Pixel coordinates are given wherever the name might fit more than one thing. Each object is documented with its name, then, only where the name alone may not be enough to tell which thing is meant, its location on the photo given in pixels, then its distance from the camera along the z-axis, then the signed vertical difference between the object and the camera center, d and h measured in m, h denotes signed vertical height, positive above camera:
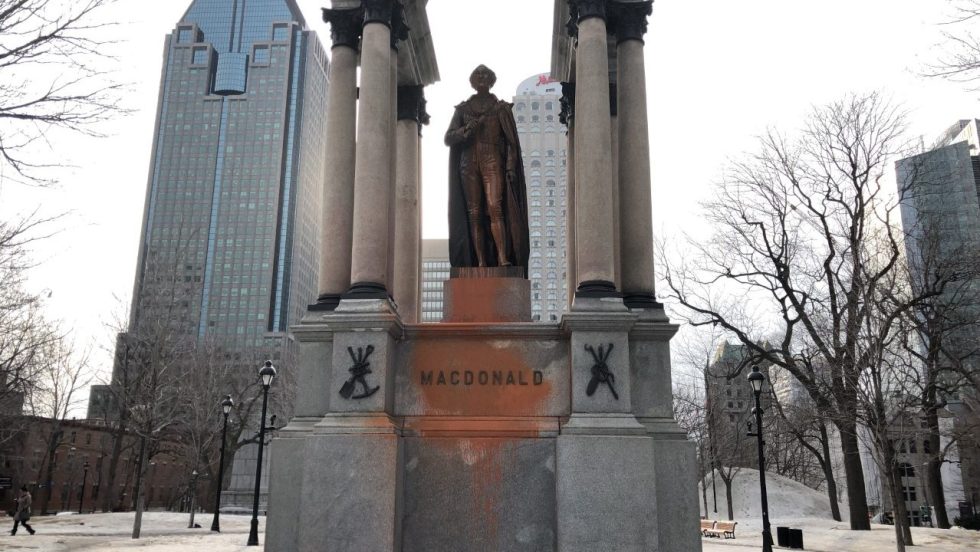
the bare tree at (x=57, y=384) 41.83 +4.76
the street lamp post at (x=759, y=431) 20.91 +1.09
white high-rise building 129.12 +50.35
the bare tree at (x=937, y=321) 25.91 +5.56
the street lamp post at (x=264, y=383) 23.54 +2.63
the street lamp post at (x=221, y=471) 28.70 -0.33
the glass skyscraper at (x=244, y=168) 141.12 +60.33
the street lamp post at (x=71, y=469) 77.62 -0.71
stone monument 9.86 +1.46
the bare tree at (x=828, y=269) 25.47 +7.79
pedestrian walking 26.42 -1.72
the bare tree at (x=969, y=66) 10.02 +5.40
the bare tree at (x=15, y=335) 22.38 +5.29
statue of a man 12.81 +4.83
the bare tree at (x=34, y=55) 11.54 +6.32
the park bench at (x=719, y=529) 30.58 -2.61
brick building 66.44 -0.72
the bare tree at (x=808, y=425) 30.86 +1.87
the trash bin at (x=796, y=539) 23.44 -2.24
